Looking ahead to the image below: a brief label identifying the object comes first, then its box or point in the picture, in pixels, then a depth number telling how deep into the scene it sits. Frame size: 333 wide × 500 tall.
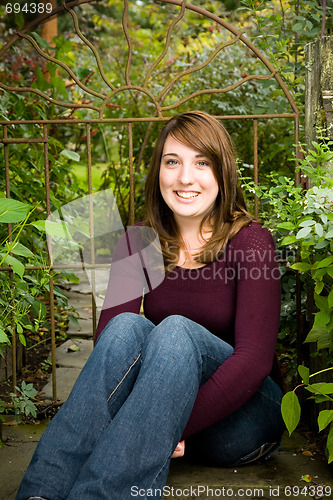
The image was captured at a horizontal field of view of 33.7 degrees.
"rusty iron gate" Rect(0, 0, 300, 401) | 2.07
